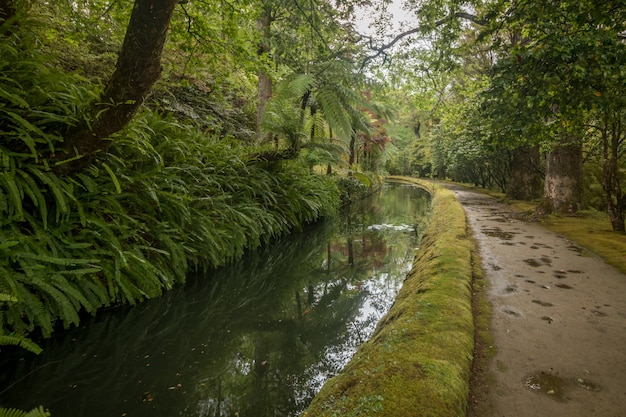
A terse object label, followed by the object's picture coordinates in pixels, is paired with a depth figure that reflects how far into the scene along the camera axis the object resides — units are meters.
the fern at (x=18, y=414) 0.71
